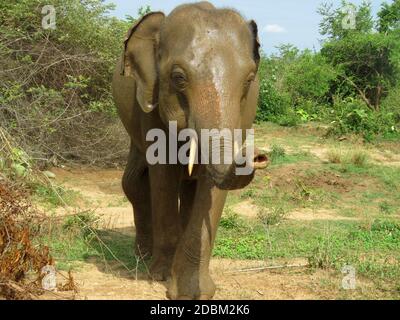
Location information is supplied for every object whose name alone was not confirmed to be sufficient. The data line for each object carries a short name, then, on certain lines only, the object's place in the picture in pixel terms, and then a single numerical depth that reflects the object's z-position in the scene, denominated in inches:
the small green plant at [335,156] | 476.7
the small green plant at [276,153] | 489.7
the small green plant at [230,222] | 313.1
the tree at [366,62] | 734.5
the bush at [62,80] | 434.9
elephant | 168.4
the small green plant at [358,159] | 465.4
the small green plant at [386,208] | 361.4
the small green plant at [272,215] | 325.4
